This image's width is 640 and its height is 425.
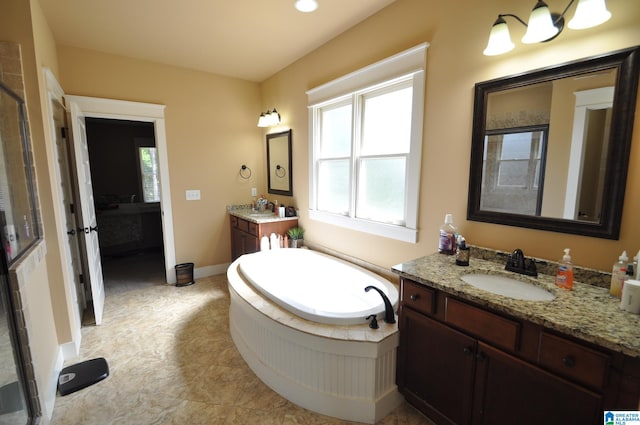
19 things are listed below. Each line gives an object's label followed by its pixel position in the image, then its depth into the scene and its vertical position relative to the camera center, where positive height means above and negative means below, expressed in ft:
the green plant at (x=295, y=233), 11.44 -2.24
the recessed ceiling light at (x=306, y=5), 7.14 +4.29
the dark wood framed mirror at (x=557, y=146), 4.34 +0.51
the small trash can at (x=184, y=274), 12.17 -4.10
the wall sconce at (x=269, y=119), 12.03 +2.43
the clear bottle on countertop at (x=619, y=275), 4.11 -1.43
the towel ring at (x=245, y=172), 13.75 +0.22
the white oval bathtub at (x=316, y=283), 6.12 -2.98
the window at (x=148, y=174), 17.48 +0.19
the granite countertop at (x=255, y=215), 11.25 -1.62
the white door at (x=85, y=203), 8.92 -0.82
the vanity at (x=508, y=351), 3.35 -2.42
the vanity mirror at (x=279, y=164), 12.16 +0.56
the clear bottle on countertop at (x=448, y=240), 6.28 -1.40
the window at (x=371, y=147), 7.20 +0.88
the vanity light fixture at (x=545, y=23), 4.00 +2.28
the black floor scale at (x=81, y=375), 6.55 -4.70
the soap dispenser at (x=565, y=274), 4.52 -1.55
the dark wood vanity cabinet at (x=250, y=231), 11.22 -2.22
